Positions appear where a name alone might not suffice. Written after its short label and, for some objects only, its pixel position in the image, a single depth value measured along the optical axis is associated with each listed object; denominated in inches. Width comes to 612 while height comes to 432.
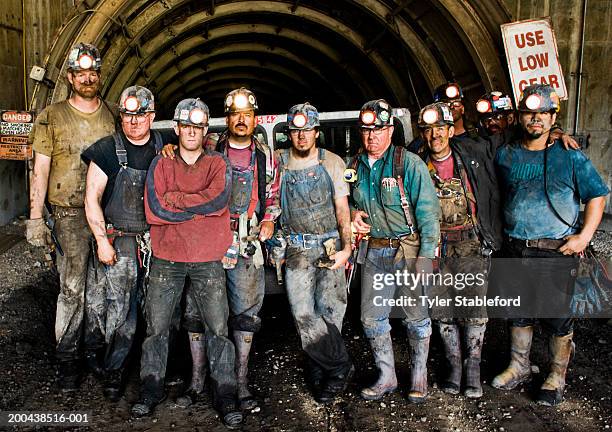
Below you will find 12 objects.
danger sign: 290.5
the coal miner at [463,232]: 166.1
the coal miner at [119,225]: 158.6
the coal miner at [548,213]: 158.9
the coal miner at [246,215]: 155.6
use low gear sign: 284.4
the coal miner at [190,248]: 148.1
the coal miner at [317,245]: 160.6
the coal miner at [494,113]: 214.4
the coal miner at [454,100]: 204.1
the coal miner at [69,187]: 169.0
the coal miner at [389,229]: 157.6
